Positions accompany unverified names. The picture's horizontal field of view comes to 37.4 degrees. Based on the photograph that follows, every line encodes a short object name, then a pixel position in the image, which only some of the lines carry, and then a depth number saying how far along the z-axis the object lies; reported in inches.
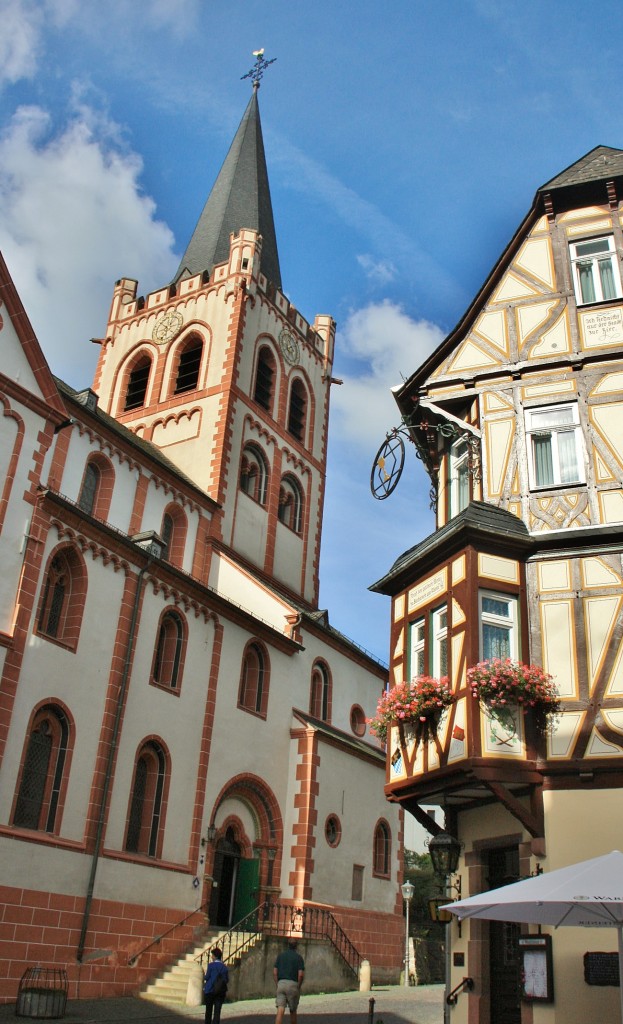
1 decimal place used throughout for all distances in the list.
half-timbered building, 493.0
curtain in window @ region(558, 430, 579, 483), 589.3
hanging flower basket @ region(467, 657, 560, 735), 500.1
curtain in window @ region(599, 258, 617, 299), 646.5
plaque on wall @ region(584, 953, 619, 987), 438.0
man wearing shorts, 574.6
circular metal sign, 698.2
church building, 730.2
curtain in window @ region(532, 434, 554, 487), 599.2
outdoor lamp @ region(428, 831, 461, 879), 554.9
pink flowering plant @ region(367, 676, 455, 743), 542.3
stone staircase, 750.5
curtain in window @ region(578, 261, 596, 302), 654.5
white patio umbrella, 331.9
